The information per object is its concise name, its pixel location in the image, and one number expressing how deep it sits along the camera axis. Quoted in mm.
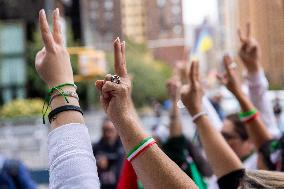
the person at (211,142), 2338
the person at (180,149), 3080
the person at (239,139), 3469
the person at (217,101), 10448
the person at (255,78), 3334
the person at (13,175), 3477
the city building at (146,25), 33988
